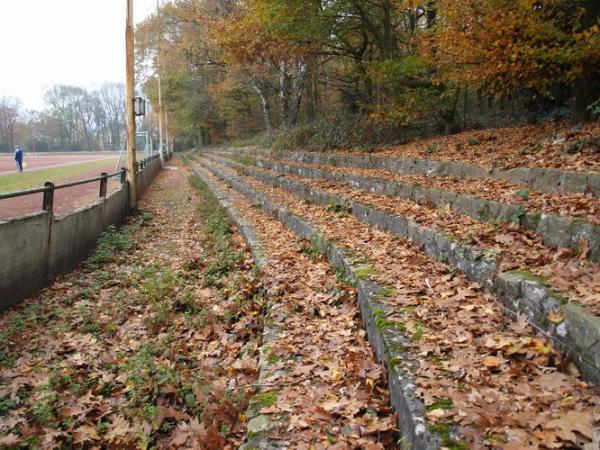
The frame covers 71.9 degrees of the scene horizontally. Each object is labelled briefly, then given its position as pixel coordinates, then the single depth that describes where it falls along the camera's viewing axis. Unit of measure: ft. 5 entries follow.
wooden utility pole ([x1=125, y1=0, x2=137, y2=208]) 34.60
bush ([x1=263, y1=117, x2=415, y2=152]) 40.65
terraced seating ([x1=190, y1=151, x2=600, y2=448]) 6.73
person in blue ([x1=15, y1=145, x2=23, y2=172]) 72.56
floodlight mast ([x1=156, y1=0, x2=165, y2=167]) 92.16
